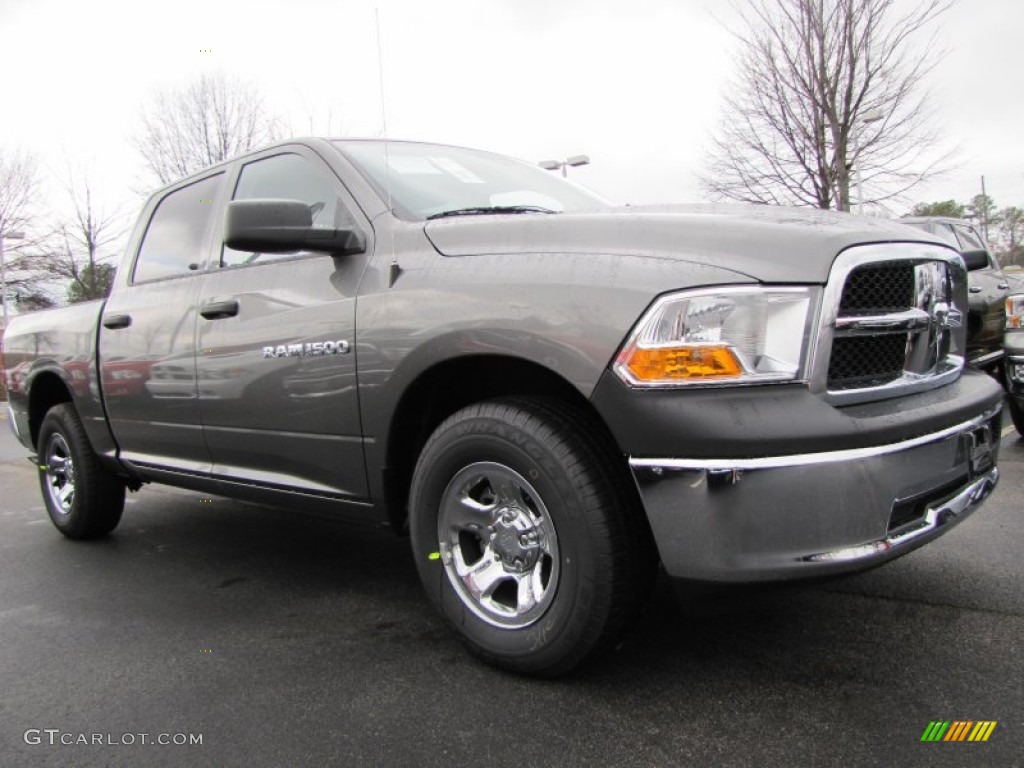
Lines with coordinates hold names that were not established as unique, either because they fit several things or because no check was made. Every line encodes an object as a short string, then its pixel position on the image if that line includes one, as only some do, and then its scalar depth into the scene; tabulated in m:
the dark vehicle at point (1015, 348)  5.45
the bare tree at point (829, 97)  14.48
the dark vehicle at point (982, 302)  8.15
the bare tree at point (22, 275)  31.09
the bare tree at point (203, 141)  21.02
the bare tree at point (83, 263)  28.31
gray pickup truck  1.96
